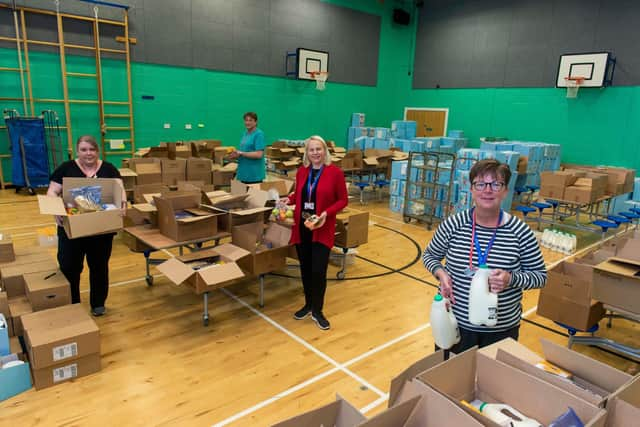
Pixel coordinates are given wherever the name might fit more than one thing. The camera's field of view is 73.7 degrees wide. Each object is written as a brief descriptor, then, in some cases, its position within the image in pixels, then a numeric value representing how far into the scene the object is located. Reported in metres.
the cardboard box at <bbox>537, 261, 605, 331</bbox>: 3.16
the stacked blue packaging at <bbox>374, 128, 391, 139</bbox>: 12.08
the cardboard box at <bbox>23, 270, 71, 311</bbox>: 3.05
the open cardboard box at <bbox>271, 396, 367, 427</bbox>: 1.21
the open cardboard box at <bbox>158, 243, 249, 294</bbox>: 3.22
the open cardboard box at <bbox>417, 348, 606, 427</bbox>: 1.20
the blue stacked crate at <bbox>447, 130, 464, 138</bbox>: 12.90
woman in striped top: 1.74
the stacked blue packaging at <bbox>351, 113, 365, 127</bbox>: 13.77
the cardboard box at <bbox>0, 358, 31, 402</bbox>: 2.58
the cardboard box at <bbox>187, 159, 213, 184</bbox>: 6.36
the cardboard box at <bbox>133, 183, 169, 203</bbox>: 4.59
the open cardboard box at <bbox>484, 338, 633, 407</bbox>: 1.34
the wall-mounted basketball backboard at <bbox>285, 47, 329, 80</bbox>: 11.98
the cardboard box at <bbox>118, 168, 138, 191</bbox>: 5.80
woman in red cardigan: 3.30
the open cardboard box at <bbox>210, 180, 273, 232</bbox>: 3.98
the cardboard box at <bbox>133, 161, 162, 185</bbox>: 5.94
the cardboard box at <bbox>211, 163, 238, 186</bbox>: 6.80
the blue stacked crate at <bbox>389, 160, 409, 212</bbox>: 7.78
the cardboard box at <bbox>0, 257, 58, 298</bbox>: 3.27
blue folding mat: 7.84
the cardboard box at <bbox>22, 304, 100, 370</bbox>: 2.63
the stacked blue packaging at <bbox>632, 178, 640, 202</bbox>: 8.18
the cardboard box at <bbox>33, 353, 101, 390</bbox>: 2.68
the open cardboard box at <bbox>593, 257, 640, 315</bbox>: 2.81
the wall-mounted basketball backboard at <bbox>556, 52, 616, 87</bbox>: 10.06
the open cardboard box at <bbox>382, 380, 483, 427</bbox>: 1.11
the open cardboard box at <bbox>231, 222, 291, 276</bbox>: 3.72
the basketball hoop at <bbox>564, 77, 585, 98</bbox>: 10.39
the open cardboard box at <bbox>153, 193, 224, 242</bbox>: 3.57
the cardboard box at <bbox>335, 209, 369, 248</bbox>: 4.59
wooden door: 13.80
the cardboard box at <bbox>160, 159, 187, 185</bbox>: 6.15
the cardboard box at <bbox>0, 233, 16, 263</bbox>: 3.59
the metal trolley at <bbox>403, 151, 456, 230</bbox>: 6.95
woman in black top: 3.14
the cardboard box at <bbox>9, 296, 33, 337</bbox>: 2.97
